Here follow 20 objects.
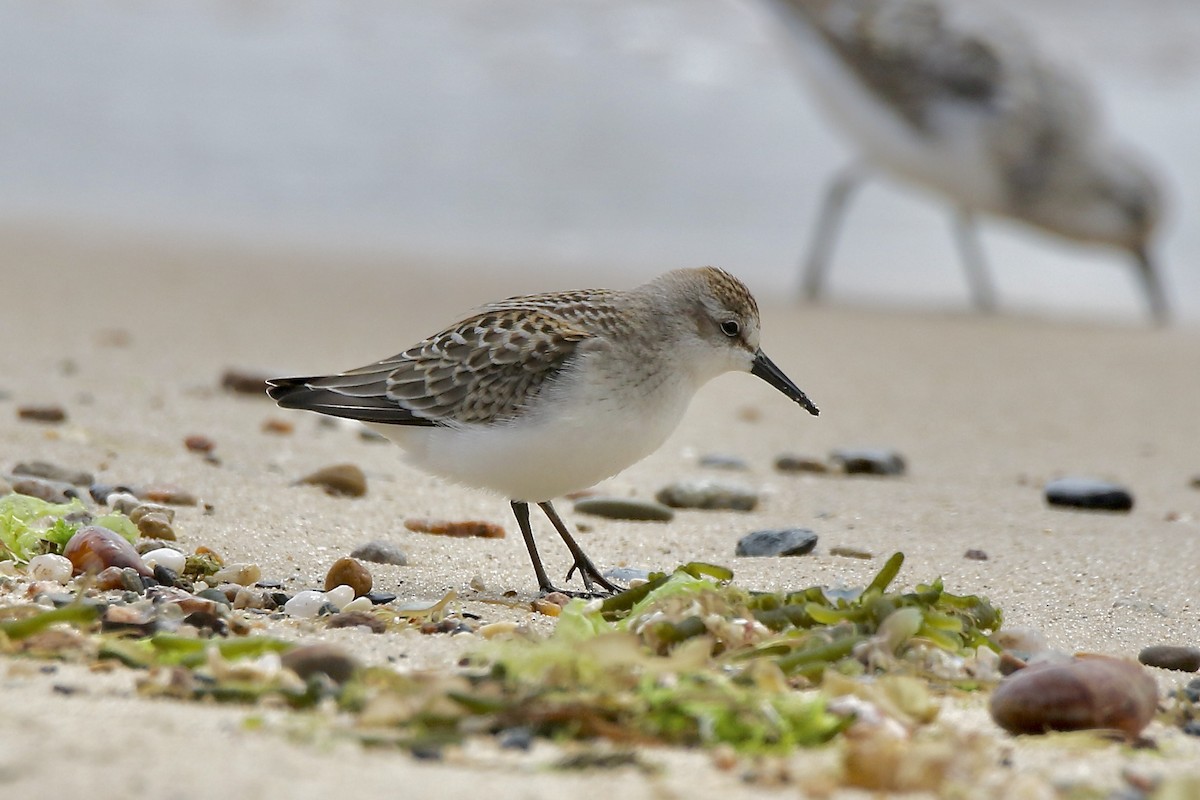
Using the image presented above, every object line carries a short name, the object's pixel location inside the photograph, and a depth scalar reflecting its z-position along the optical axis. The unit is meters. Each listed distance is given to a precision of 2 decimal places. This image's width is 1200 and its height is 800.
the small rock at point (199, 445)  11.70
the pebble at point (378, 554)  9.28
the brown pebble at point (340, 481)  10.90
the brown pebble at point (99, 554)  8.03
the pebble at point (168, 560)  8.30
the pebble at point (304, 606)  7.80
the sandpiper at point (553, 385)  8.82
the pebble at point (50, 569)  7.94
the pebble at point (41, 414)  12.06
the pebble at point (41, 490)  9.54
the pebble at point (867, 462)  12.66
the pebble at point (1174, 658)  7.63
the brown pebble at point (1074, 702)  6.19
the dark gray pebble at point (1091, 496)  11.63
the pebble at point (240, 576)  8.30
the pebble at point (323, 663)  6.39
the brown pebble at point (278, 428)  12.81
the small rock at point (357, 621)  7.54
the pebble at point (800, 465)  12.70
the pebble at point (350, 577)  8.31
